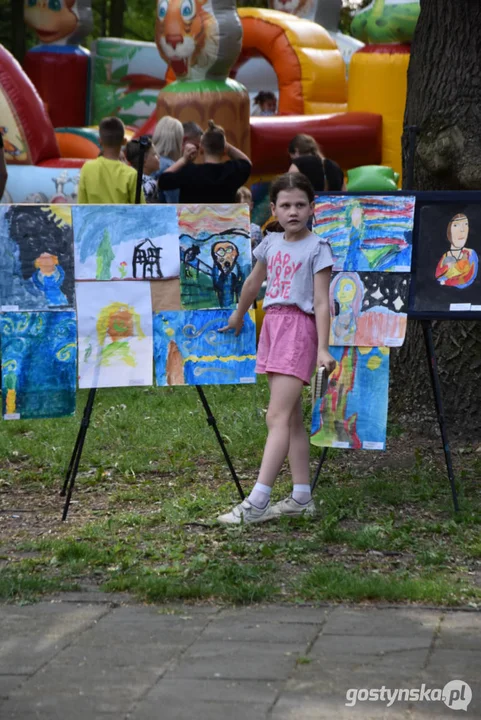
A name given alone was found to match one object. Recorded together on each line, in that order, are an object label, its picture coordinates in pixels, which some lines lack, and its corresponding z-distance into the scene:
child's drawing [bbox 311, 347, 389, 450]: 11.75
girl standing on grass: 11.11
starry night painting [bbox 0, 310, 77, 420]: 11.50
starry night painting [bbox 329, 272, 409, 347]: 11.66
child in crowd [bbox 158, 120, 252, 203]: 16.32
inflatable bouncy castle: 30.29
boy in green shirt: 16.27
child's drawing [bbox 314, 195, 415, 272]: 11.59
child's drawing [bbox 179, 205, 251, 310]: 11.78
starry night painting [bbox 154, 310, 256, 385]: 11.78
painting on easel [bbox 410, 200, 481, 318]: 11.63
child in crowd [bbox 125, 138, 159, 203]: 17.71
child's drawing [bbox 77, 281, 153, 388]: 11.54
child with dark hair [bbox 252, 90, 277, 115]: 35.79
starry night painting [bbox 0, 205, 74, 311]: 11.40
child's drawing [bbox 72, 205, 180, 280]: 11.46
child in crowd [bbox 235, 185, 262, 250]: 20.31
